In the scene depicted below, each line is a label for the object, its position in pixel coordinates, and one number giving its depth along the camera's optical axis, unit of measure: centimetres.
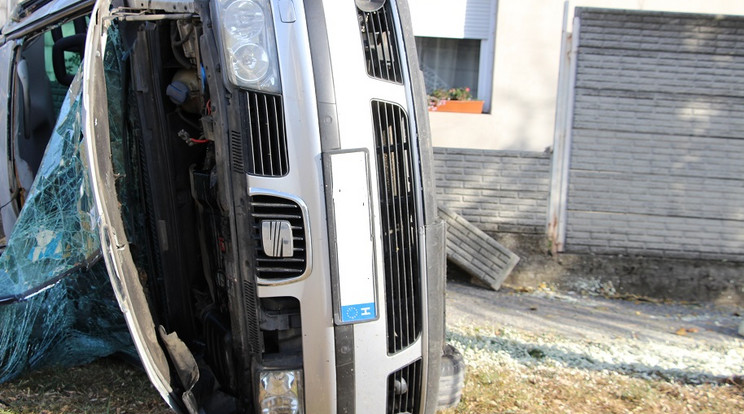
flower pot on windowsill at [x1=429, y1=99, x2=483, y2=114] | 735
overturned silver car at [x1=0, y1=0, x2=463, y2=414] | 284
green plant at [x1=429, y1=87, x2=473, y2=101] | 742
